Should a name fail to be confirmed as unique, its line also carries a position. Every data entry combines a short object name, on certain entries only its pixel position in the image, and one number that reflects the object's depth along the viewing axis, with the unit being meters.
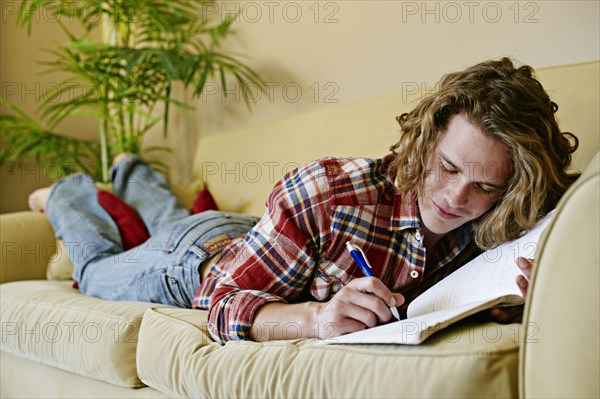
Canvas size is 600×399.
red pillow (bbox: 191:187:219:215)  1.94
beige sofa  0.75
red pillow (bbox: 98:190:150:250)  1.85
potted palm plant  2.32
